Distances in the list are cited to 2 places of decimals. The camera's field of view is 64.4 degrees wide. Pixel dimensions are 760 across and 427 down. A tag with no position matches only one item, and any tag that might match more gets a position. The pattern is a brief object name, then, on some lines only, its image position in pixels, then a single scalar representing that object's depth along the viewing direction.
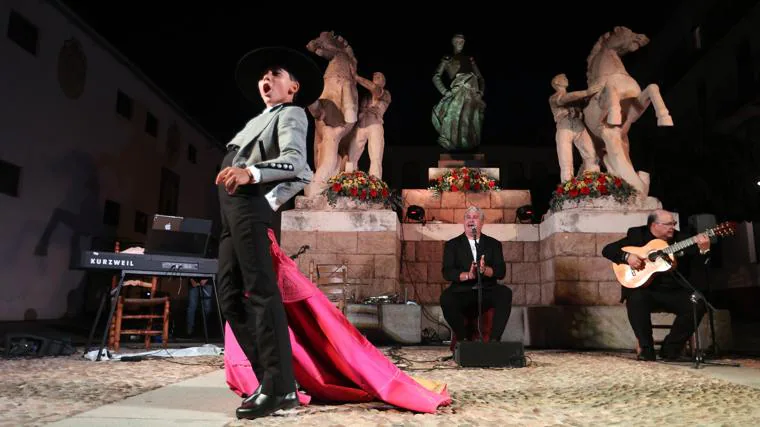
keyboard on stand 5.55
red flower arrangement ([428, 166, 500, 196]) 10.52
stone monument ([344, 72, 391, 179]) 10.18
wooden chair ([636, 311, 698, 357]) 6.29
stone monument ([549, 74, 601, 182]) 9.88
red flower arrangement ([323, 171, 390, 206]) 9.16
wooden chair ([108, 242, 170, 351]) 6.54
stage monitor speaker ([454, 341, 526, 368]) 5.30
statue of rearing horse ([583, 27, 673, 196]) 9.23
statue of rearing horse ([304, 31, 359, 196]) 9.55
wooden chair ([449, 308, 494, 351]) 6.29
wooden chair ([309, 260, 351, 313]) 7.73
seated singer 6.16
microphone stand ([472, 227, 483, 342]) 5.67
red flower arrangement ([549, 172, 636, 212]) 8.88
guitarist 6.11
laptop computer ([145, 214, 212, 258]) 5.95
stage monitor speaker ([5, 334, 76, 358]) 5.81
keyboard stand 5.46
